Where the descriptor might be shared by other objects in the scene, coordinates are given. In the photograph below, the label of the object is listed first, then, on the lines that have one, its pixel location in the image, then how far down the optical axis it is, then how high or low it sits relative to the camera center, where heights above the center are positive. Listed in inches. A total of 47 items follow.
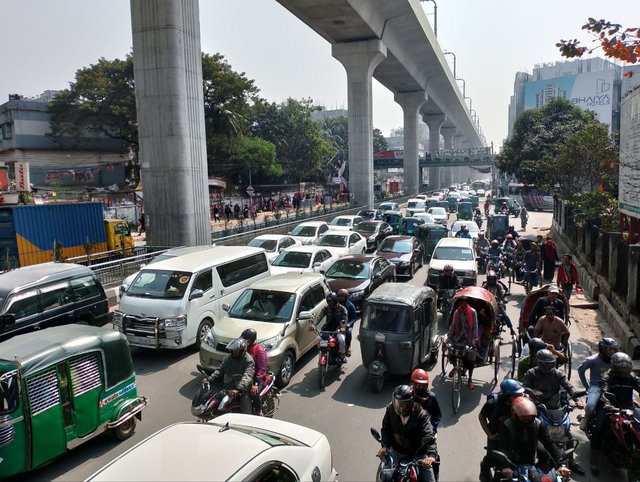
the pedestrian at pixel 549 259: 631.2 -96.6
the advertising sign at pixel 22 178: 943.2 +34.7
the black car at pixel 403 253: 698.2 -95.8
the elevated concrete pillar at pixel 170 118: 736.3 +112.5
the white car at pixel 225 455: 141.3 -80.0
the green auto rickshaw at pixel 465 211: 1390.3 -72.7
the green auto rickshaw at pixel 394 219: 1142.5 -75.5
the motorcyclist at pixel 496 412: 194.5 -91.9
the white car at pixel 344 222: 1000.1 -70.4
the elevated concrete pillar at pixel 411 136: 2517.2 +268.9
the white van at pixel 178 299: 390.3 -88.8
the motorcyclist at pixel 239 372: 255.4 -95.1
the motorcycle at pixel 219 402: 250.4 -108.8
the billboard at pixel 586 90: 4037.9 +777.6
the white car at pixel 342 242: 731.8 -82.0
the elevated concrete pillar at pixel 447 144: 4553.4 +382.3
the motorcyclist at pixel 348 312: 362.0 -94.9
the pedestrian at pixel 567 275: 497.4 -92.4
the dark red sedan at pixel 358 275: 512.0 -96.3
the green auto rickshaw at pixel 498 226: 931.3 -78.7
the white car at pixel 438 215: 1208.7 -73.4
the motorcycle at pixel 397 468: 182.9 -105.6
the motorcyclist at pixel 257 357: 268.8 -90.6
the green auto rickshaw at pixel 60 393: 215.8 -94.2
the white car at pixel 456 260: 584.7 -93.5
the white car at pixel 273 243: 700.0 -76.7
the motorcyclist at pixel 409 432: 186.5 -94.2
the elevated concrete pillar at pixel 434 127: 3467.0 +409.7
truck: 640.4 -54.3
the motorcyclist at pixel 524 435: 178.7 -91.9
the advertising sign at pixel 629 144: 584.1 +47.1
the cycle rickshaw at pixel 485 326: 331.0 -95.3
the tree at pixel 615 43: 267.7 +74.6
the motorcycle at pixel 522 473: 171.3 -100.9
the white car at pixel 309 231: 824.9 -72.7
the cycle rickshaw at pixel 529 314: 338.1 -93.2
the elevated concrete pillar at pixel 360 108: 1630.2 +277.3
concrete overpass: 1393.9 +476.6
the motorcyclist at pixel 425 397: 205.8 -87.7
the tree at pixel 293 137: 2723.9 +282.2
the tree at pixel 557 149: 1063.0 +86.8
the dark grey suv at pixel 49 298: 375.6 -84.2
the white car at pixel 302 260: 582.8 -85.8
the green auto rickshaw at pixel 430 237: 881.5 -90.7
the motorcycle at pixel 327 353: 336.5 -113.2
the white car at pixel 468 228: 881.5 -77.5
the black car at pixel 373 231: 903.2 -84.1
